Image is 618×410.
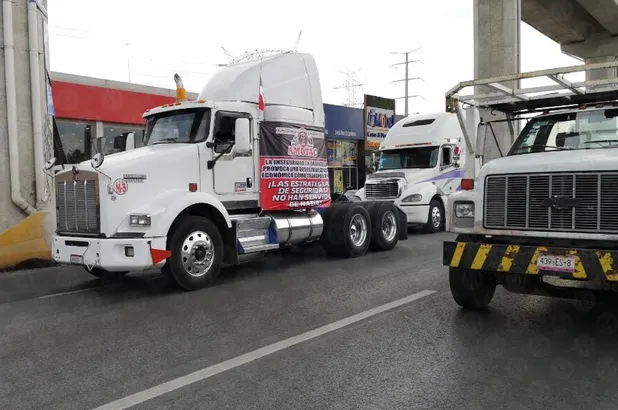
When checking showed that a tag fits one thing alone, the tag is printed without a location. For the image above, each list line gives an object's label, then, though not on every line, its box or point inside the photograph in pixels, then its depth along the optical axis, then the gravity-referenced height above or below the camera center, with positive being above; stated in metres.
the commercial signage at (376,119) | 27.30 +3.04
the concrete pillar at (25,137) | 10.46 +0.96
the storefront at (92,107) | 16.88 +2.42
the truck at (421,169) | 15.09 +0.23
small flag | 9.16 +1.29
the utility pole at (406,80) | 54.92 +10.12
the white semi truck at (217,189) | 7.34 -0.13
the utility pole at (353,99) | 63.96 +9.51
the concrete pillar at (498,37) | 20.50 +5.33
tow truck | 4.82 -0.23
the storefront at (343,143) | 25.00 +1.70
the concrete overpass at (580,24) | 24.48 +7.68
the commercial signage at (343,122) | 24.73 +2.64
